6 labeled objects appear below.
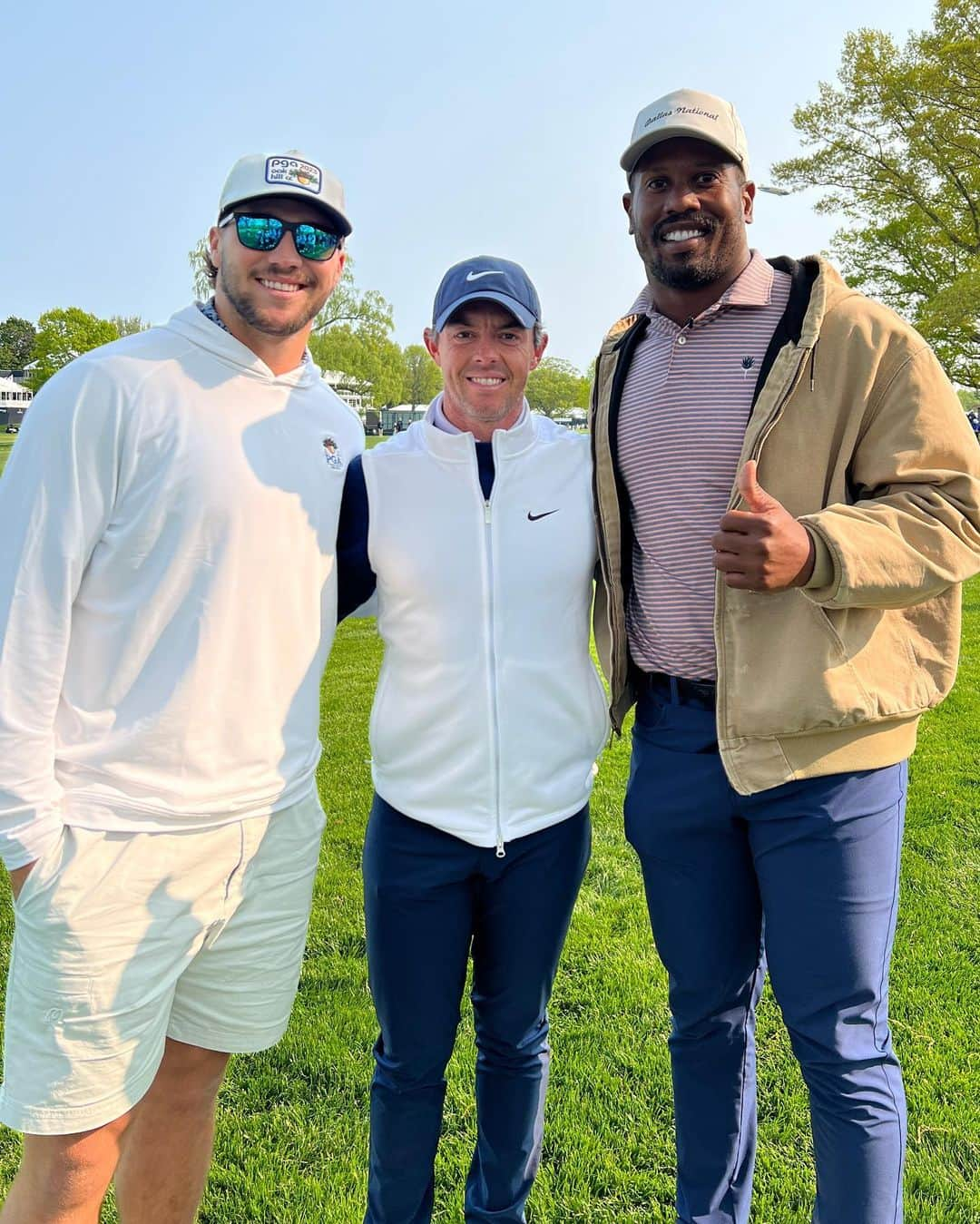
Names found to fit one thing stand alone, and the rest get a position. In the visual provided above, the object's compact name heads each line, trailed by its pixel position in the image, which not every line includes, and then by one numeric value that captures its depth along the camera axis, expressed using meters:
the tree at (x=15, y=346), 105.44
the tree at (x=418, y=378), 87.12
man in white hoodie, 2.23
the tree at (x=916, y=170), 16.42
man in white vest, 2.54
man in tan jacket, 2.28
